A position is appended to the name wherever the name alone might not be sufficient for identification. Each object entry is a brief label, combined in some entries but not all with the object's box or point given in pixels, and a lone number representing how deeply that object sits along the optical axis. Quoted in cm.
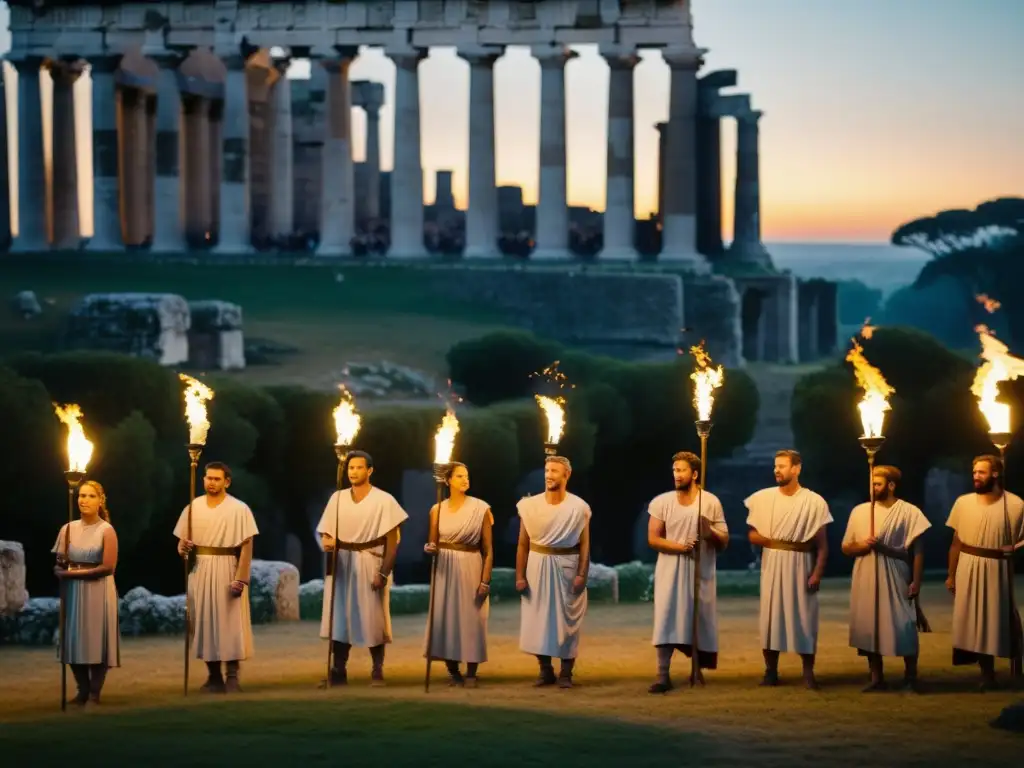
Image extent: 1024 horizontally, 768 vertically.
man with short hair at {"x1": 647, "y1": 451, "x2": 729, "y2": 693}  2431
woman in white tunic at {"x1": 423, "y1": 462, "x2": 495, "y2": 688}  2467
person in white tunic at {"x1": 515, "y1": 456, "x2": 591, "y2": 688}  2438
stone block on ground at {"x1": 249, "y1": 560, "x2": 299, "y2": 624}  3612
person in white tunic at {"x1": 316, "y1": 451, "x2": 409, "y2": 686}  2478
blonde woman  2358
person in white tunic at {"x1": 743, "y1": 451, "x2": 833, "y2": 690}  2405
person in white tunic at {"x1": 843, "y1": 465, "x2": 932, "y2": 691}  2381
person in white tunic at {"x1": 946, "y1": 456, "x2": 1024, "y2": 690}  2412
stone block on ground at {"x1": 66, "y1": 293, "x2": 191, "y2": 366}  6612
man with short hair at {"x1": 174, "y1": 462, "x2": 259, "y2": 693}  2427
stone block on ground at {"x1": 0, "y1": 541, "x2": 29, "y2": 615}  3181
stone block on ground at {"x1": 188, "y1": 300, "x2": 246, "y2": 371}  6819
